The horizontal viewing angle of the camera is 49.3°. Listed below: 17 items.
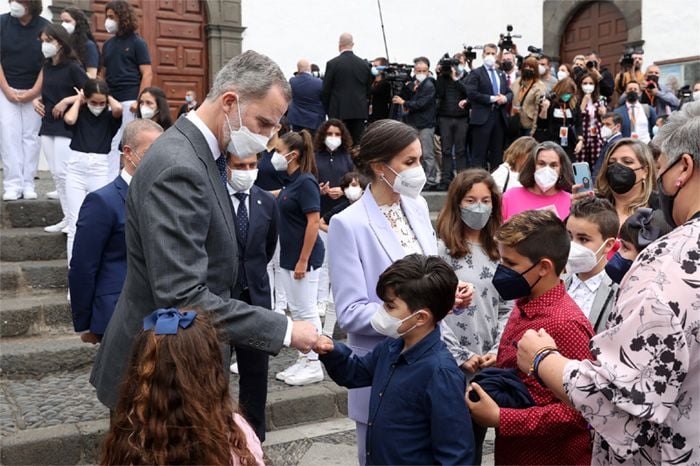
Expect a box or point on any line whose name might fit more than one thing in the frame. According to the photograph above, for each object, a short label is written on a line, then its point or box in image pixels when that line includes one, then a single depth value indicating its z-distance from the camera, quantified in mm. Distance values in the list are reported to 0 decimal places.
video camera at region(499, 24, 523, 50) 13617
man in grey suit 2332
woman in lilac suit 2986
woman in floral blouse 1862
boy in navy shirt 2428
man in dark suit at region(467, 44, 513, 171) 10328
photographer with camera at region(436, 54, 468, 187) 10414
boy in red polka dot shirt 2451
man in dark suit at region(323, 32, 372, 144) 9852
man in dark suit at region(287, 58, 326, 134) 10336
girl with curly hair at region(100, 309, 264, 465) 1953
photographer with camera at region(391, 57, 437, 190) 10172
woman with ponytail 5867
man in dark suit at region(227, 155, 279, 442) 4184
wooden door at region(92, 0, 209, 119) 13383
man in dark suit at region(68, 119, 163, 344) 3785
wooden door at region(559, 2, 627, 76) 17219
